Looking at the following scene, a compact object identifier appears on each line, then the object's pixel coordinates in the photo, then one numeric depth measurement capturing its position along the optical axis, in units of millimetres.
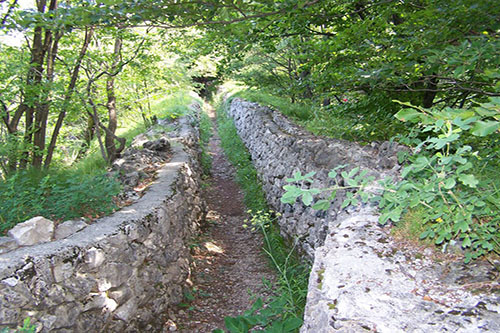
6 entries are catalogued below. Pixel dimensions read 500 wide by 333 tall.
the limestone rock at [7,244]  3021
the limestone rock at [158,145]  7258
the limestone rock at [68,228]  3414
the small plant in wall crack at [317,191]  1800
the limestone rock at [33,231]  3145
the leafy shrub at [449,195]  1631
